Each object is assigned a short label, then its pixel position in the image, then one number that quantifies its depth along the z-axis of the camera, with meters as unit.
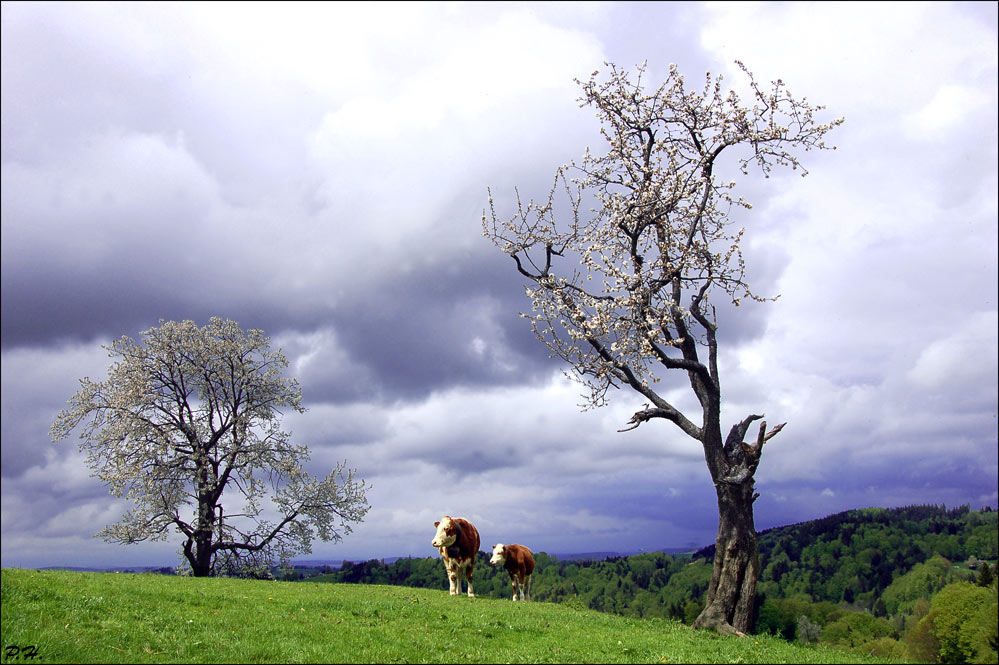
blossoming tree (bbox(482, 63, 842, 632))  21.81
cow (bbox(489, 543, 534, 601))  31.11
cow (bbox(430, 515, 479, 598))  29.28
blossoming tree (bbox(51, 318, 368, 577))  38.81
